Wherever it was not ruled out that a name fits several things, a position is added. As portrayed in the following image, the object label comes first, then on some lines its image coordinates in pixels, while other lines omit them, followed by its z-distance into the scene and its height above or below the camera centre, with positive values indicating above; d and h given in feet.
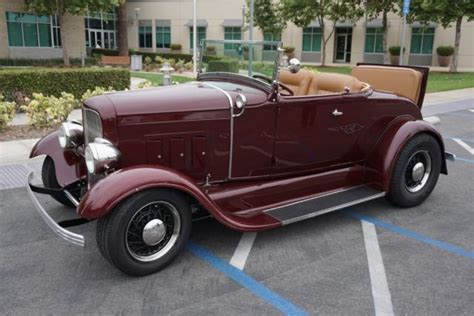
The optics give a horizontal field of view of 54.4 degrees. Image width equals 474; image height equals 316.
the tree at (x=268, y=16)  101.50 +7.12
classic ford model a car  11.27 -3.02
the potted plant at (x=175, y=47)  128.49 +0.13
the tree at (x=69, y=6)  65.69 +5.64
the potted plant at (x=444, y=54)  99.91 -0.37
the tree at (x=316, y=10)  96.43 +8.16
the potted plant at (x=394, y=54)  104.12 -0.55
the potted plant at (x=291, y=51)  114.83 -0.36
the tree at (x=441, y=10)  71.82 +6.55
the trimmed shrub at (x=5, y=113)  26.40 -3.91
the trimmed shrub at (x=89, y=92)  29.39 -2.97
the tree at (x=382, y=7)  83.41 +7.85
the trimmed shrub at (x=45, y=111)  27.22 -3.84
